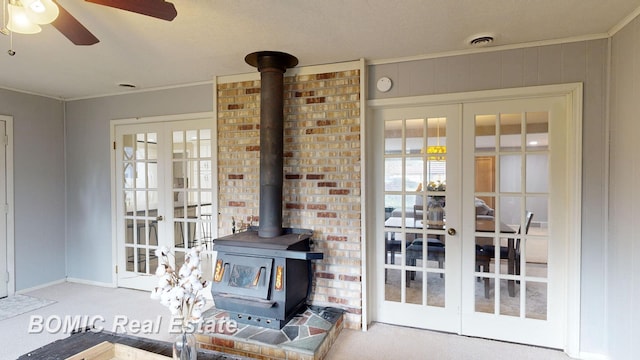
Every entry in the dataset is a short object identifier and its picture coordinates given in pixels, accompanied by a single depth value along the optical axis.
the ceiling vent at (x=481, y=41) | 2.45
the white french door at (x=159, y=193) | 3.71
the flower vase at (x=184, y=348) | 1.39
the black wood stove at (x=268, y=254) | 2.58
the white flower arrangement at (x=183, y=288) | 1.39
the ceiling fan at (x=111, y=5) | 1.40
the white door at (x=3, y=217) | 3.73
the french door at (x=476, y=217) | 2.66
